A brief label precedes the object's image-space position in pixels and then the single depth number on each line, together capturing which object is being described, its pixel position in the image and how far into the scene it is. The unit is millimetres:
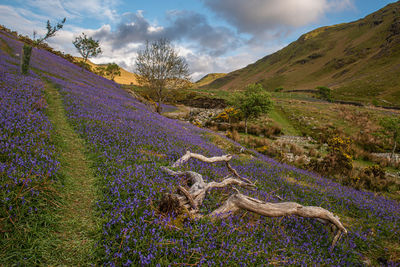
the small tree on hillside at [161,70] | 23250
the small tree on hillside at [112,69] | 63972
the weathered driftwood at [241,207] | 4133
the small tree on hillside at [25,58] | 14369
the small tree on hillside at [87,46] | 33969
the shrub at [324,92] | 82475
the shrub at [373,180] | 10852
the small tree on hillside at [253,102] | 21969
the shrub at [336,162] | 12312
